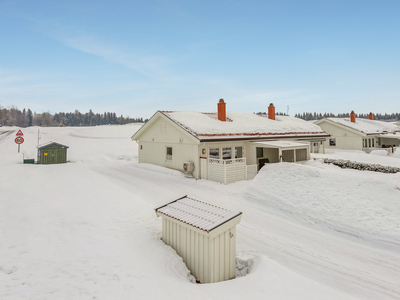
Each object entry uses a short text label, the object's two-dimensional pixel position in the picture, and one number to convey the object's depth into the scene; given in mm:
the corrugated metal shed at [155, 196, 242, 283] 5982
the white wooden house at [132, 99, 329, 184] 16281
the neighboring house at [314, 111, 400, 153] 31156
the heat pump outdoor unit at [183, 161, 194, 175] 16953
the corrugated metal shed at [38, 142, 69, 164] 22188
